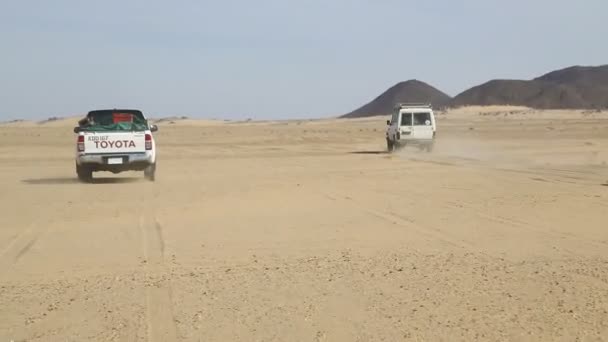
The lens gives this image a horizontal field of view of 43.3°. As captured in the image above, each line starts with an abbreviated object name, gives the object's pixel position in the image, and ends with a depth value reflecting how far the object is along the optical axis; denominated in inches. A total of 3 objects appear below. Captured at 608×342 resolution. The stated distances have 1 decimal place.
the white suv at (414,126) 1259.8
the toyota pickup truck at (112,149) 733.3
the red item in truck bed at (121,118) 770.2
